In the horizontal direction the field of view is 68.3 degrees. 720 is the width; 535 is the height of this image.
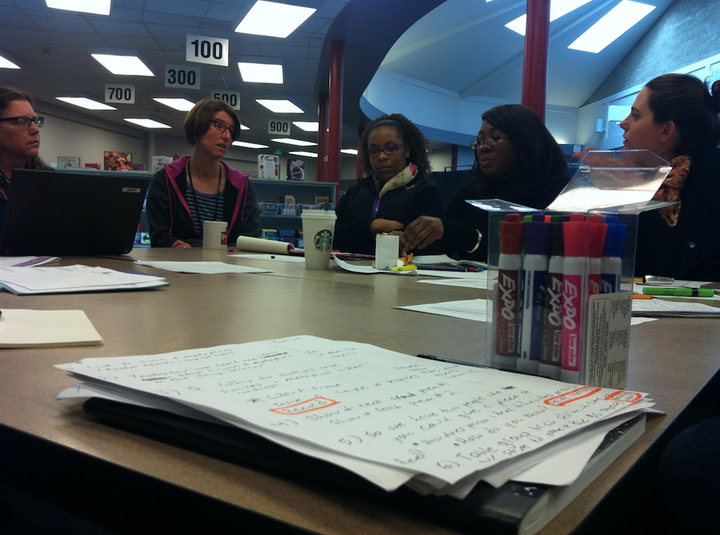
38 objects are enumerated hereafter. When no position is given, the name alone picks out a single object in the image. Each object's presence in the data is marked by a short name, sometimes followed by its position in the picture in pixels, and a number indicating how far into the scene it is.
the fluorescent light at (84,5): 4.84
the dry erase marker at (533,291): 0.44
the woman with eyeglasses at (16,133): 2.10
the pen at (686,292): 1.10
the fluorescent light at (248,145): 13.77
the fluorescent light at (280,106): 8.89
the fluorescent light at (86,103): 8.90
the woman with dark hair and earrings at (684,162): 1.71
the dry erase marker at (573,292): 0.42
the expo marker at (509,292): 0.45
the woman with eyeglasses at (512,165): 2.18
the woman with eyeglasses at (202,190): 2.39
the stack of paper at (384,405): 0.25
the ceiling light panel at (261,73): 6.91
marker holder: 0.42
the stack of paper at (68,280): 0.85
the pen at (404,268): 1.46
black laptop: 1.35
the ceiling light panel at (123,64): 6.55
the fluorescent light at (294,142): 12.95
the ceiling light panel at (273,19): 5.04
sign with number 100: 5.51
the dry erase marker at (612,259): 0.44
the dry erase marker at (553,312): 0.43
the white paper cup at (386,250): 1.47
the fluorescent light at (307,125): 10.69
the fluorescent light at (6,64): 6.73
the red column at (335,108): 6.21
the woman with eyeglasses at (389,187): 2.52
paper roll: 2.03
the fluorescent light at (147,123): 10.72
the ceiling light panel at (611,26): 9.07
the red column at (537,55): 3.84
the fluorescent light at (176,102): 8.72
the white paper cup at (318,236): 1.42
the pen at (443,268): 1.58
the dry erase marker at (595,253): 0.43
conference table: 0.24
